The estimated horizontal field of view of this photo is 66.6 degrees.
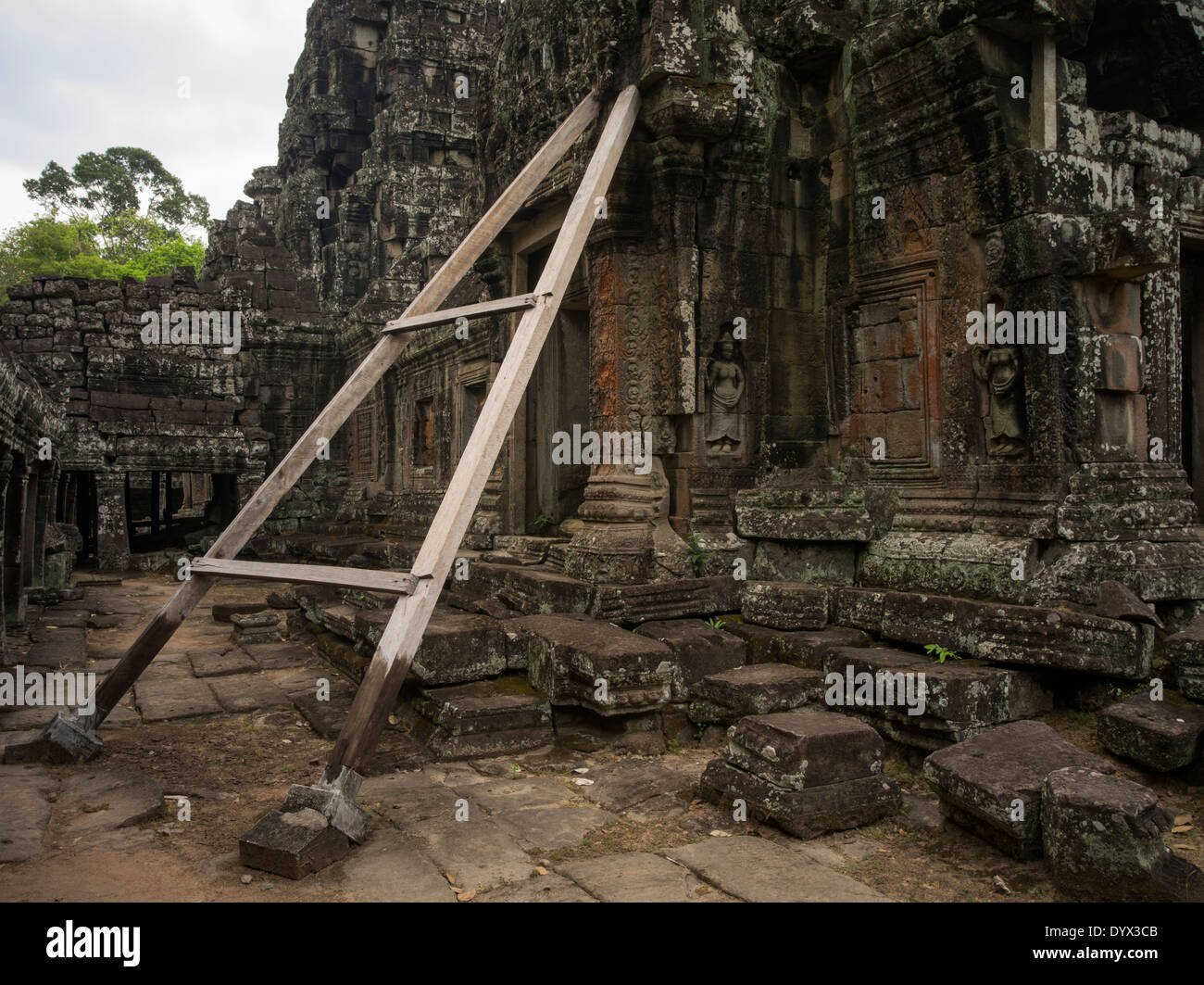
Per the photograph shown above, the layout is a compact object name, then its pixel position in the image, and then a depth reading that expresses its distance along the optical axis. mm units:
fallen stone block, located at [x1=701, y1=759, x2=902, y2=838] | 3861
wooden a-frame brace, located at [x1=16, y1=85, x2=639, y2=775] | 3920
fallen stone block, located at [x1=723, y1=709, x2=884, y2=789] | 3922
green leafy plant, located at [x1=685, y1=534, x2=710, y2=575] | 6629
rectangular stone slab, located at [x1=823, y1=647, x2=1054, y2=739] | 4562
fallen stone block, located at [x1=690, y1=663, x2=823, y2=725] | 5062
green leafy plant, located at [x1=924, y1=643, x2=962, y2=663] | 5066
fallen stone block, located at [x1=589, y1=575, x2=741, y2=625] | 6074
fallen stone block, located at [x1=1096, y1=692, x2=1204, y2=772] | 3943
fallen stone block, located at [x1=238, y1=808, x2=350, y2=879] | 3434
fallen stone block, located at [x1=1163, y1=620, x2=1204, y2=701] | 4133
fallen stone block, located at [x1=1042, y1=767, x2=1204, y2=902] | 3057
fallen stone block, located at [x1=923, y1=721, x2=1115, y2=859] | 3443
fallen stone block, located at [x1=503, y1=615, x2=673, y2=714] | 5184
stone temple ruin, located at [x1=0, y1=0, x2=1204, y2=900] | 4512
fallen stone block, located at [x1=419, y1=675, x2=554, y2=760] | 5168
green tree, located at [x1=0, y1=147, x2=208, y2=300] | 37469
